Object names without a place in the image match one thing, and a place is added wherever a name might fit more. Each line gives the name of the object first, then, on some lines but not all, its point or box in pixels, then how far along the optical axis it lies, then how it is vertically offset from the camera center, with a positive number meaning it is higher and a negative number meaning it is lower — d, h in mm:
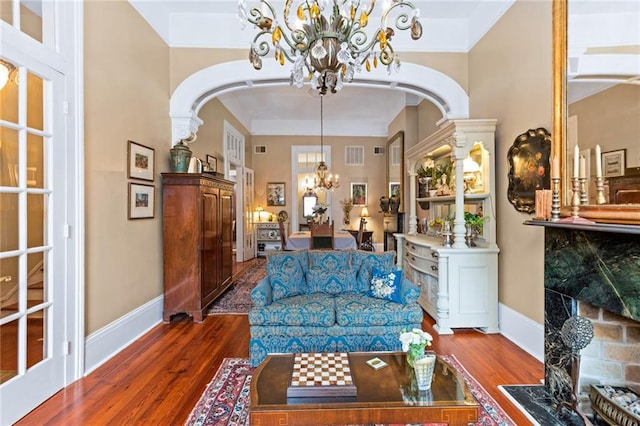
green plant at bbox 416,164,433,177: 4996 +613
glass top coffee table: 1635 -971
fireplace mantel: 1629 -89
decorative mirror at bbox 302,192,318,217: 9575 +278
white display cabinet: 3646 -497
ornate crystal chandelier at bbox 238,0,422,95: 2043 +1128
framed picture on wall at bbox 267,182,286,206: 9539 +510
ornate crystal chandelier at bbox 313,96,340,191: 7414 +753
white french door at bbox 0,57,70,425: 2158 -188
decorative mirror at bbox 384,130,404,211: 7645 +1146
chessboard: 1723 -934
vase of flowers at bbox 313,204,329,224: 7252 -83
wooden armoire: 4055 -398
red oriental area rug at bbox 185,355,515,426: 2156 -1358
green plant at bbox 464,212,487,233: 3859 -105
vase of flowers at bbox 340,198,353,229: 9281 +69
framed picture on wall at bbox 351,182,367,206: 9500 +531
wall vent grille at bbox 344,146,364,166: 9570 +1635
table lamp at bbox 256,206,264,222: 9320 +20
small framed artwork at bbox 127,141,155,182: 3484 +562
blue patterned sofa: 2865 -919
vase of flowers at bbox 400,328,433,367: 1843 -751
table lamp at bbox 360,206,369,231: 9219 -44
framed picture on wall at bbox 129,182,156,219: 3502 +126
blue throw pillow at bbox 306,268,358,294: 3447 -738
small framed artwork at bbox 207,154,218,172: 6099 +942
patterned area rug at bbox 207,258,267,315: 4439 -1296
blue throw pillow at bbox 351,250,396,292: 3463 -558
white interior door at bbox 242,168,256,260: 8448 -140
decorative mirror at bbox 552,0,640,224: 1896 +773
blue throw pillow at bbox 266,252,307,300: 3230 -633
